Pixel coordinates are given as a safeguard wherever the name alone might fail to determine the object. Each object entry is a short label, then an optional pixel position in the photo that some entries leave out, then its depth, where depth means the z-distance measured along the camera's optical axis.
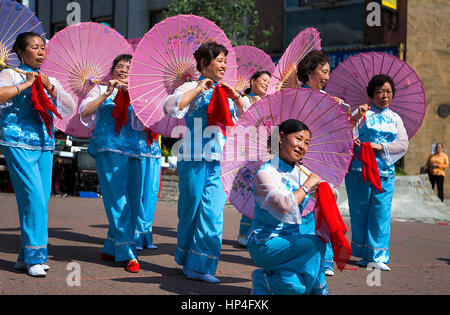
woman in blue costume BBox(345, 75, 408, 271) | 5.39
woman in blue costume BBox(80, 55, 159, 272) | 4.89
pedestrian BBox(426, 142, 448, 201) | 13.88
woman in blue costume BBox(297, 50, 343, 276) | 4.86
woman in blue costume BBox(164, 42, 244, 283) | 4.46
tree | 15.79
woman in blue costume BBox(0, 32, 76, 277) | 4.39
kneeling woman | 3.46
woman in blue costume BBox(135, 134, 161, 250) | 5.79
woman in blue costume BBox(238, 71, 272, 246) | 6.45
